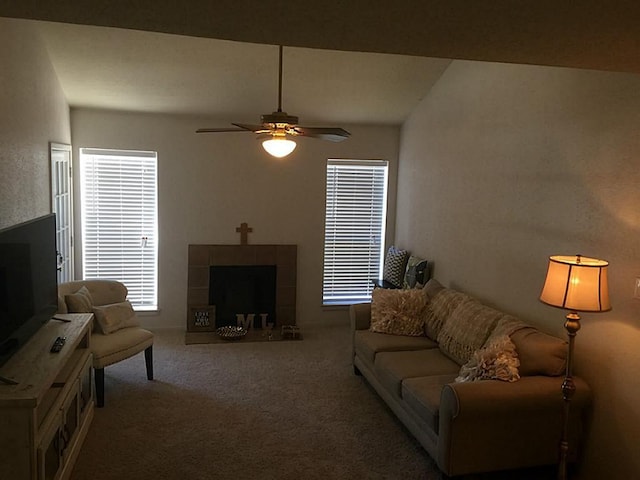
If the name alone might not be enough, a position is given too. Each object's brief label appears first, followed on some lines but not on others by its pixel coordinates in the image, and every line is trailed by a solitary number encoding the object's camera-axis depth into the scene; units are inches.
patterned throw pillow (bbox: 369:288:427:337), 177.3
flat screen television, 106.7
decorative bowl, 221.9
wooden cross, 236.2
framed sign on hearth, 233.6
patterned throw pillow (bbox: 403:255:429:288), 208.2
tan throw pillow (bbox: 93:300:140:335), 164.7
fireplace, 233.8
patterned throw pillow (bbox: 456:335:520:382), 121.3
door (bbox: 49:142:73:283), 183.6
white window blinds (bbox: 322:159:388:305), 248.5
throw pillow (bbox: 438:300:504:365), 146.2
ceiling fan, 129.4
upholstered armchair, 155.4
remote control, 118.3
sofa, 115.9
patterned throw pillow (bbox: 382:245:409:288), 228.7
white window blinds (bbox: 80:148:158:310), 222.4
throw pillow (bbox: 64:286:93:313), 156.1
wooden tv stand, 94.3
